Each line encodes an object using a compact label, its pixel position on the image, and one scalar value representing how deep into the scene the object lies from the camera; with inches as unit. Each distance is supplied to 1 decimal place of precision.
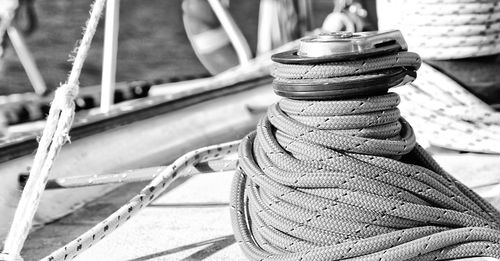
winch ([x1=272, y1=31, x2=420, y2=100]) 61.3
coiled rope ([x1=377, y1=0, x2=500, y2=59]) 100.9
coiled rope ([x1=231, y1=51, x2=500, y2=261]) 59.6
